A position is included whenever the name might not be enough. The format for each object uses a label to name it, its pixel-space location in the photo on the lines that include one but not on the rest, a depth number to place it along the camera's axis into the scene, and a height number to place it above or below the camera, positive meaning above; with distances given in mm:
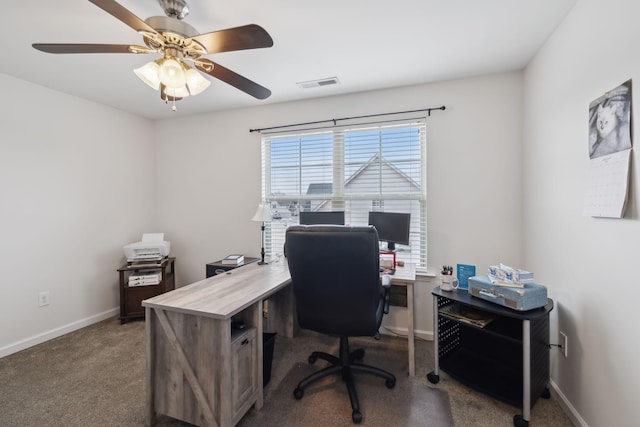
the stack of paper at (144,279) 3062 -756
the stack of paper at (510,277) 1720 -421
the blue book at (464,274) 2090 -480
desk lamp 2633 -24
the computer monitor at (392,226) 2463 -128
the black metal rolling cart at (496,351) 1613 -1050
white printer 3139 -428
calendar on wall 1253 +289
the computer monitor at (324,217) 2760 -48
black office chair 1553 -408
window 2738 +407
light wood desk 1437 -801
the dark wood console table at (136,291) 3043 -887
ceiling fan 1295 +874
